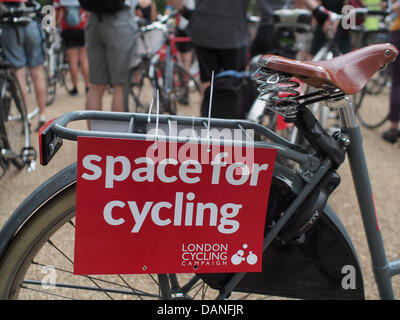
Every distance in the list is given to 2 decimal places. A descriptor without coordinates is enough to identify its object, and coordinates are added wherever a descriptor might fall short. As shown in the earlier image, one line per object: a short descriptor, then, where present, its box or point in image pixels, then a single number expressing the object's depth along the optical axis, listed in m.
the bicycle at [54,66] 5.84
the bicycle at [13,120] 2.89
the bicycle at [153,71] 3.59
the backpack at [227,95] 2.70
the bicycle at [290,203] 1.09
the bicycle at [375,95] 5.16
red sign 0.96
